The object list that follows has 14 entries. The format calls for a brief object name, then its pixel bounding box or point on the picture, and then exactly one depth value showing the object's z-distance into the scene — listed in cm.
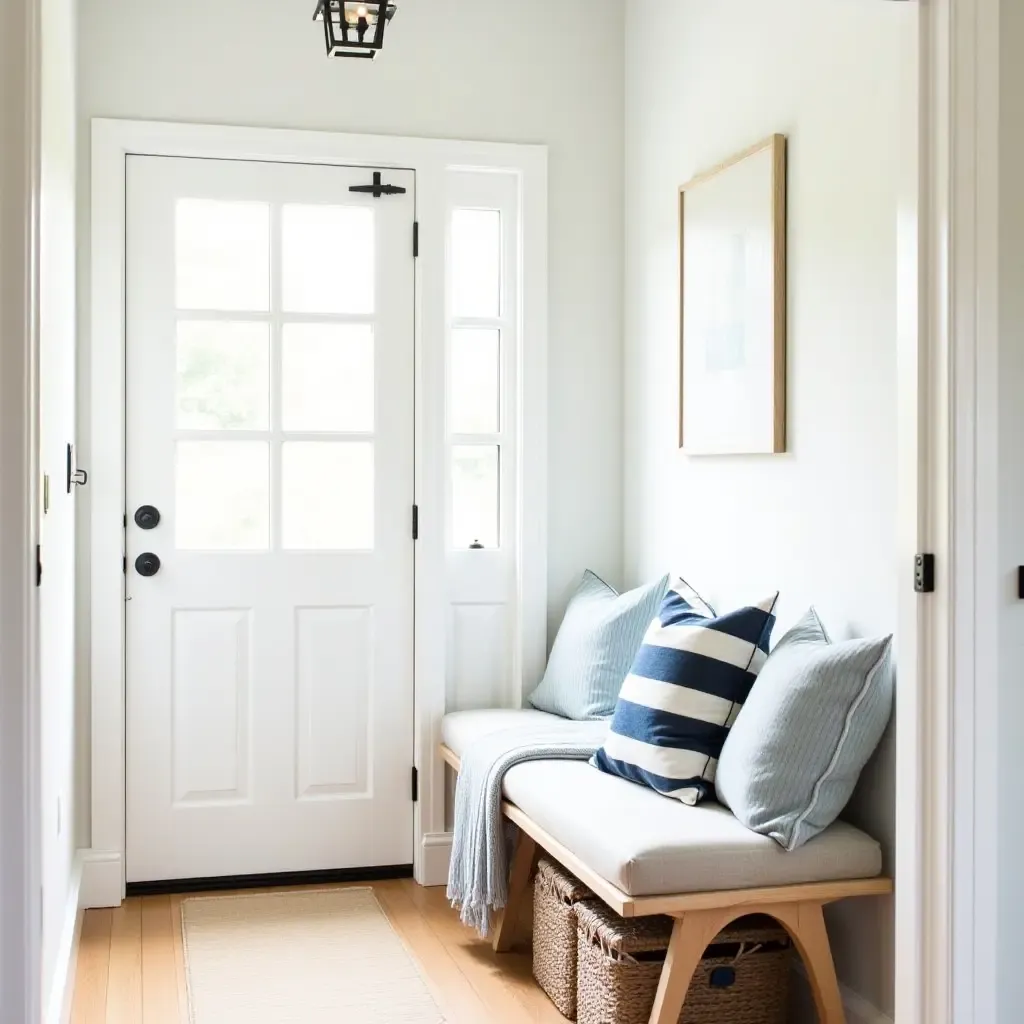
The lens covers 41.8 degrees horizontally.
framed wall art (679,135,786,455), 305
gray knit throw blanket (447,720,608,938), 320
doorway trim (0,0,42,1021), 196
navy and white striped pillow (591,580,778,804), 280
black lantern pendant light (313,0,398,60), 266
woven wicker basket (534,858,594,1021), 292
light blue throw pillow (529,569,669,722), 362
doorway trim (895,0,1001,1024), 219
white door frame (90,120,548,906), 371
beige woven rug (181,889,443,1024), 298
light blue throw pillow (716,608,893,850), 256
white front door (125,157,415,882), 380
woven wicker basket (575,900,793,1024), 264
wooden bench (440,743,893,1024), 248
